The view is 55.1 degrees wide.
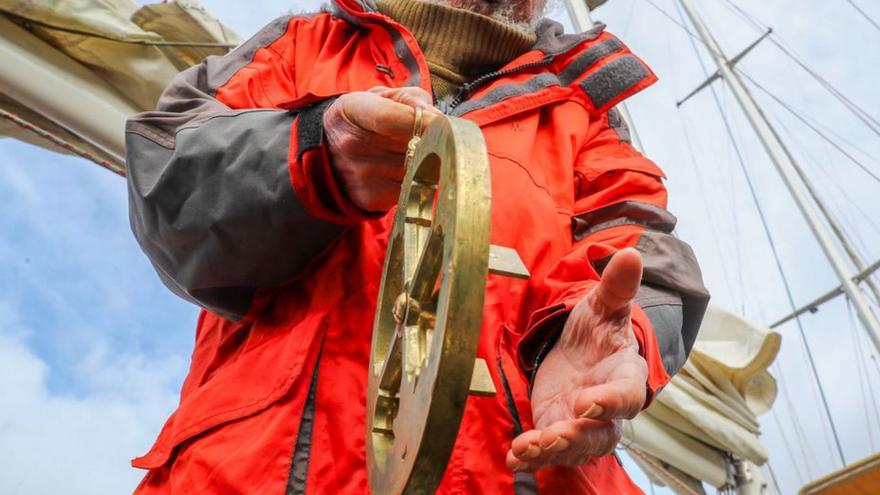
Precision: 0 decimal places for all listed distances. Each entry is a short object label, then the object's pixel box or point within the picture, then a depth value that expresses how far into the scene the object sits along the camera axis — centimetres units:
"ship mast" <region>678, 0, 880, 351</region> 820
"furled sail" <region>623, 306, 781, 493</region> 333
